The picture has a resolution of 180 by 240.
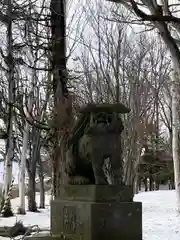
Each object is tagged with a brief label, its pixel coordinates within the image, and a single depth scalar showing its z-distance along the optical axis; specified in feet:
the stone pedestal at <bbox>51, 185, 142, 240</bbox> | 20.67
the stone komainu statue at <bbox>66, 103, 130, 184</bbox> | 21.90
